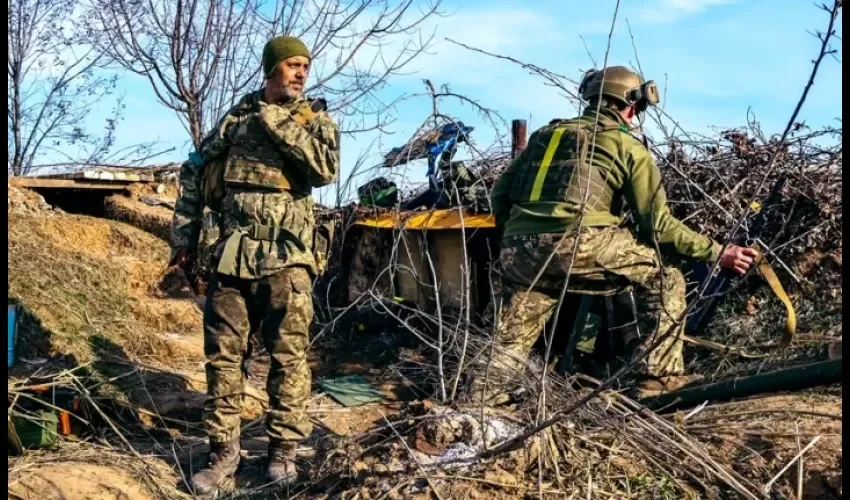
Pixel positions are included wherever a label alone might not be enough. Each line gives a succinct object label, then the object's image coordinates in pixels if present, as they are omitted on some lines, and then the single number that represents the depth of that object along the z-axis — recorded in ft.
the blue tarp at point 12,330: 17.19
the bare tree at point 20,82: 52.34
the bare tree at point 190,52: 37.52
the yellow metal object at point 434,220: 19.77
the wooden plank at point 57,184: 31.89
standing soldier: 14.19
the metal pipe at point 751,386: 13.87
